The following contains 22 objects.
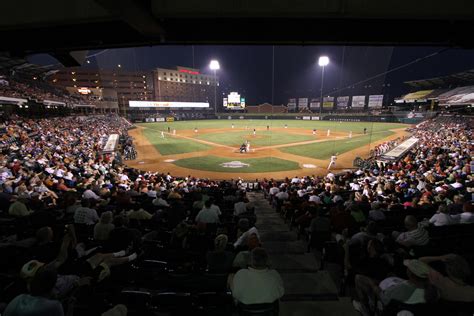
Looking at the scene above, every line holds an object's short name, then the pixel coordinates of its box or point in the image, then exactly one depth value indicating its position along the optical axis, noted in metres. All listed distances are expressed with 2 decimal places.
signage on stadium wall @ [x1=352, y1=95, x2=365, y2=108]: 95.74
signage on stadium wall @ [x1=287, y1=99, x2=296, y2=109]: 126.49
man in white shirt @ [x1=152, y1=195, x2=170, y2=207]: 8.93
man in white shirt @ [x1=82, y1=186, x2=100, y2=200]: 9.94
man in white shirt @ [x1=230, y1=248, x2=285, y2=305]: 3.05
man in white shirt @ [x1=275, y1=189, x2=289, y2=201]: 11.34
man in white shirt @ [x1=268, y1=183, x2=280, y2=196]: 13.40
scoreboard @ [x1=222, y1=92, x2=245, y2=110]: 99.94
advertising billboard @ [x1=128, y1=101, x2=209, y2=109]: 90.50
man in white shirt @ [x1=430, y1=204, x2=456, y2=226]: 6.25
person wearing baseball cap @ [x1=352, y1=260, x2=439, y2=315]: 3.17
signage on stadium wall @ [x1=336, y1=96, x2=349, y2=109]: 102.50
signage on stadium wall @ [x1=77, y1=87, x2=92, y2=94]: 81.44
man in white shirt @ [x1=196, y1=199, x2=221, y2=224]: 6.86
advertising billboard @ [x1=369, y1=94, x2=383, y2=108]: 90.50
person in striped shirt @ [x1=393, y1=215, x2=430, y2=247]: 4.94
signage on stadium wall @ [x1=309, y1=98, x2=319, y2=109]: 115.97
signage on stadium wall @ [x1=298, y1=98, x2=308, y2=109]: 121.72
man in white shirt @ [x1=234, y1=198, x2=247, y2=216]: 8.25
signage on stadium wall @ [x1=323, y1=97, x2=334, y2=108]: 109.19
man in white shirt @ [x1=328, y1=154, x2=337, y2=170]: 23.56
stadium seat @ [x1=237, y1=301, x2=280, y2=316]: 3.06
